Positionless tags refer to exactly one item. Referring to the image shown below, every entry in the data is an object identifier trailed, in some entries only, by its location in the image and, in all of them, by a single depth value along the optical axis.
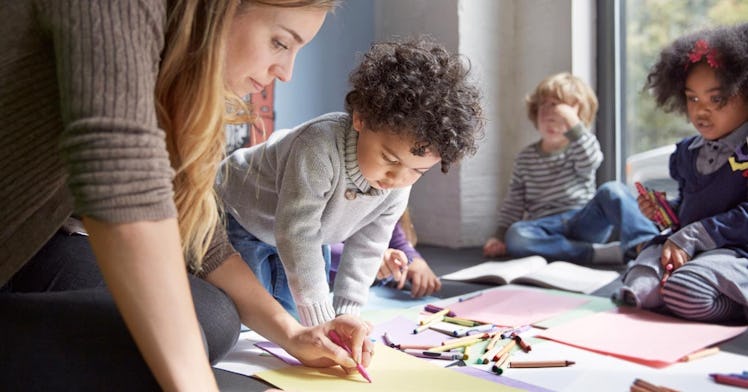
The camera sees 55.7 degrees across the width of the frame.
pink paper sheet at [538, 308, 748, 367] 1.23
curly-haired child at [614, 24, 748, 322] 1.50
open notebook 1.91
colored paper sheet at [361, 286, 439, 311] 1.71
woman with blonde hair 0.59
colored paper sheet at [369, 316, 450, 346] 1.32
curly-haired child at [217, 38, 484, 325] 1.21
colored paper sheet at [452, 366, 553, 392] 1.03
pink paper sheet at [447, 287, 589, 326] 1.51
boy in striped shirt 2.40
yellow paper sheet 0.99
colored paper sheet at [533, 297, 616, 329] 1.47
